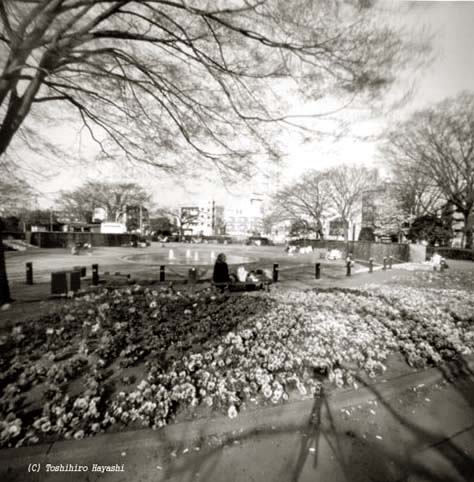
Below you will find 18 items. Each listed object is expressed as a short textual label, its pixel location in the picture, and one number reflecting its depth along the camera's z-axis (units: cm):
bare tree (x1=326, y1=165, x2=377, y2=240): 3787
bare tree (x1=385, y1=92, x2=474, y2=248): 2305
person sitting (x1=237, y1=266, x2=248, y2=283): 896
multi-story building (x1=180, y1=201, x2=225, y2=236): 10688
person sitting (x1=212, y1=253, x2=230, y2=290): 828
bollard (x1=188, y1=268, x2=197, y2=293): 969
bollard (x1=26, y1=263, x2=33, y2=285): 963
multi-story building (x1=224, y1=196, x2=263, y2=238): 10894
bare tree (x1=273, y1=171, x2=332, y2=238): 4300
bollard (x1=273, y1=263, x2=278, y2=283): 1139
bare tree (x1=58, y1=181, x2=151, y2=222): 5356
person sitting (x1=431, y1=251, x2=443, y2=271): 1603
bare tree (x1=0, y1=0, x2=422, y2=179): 438
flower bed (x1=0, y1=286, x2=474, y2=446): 264
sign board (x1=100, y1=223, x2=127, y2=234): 4549
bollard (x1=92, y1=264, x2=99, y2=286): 948
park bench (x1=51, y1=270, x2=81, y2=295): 744
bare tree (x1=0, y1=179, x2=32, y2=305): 644
